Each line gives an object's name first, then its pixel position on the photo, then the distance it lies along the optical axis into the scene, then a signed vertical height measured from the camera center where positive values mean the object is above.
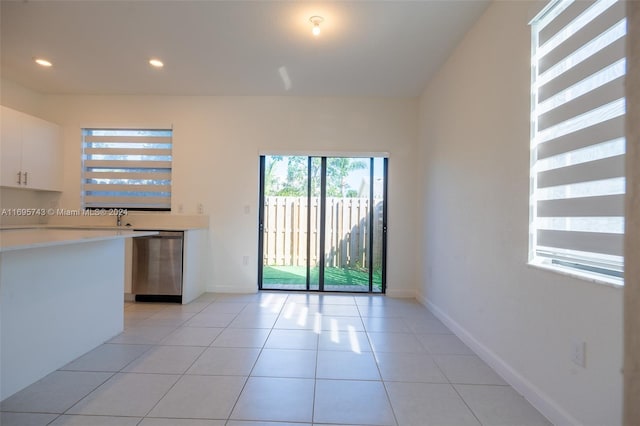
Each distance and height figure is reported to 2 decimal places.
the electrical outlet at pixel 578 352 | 1.37 -0.62
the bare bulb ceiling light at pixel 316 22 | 2.48 +1.60
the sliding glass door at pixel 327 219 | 4.28 -0.06
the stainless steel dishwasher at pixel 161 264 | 3.63 -0.62
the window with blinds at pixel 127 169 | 4.16 +0.59
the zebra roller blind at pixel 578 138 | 1.26 +0.38
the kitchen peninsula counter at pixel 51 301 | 1.67 -0.60
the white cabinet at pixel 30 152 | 3.43 +0.71
